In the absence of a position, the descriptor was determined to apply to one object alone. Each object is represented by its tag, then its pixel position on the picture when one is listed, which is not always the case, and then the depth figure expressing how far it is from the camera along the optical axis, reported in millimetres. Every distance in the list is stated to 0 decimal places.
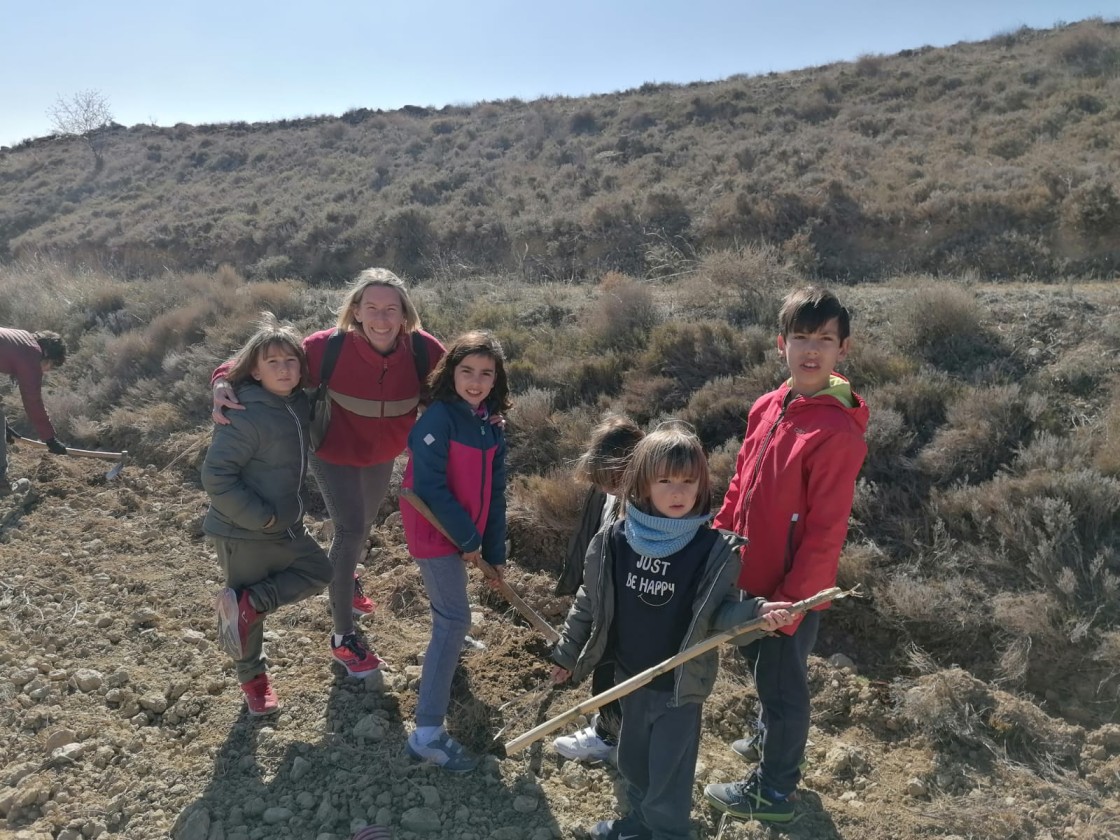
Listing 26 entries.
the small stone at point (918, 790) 3244
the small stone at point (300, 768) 3232
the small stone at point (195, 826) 2920
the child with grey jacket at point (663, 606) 2461
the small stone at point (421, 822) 2953
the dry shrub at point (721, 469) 5246
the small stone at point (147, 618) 4414
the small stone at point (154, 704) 3674
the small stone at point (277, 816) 3002
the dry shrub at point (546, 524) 5352
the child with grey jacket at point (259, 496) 3230
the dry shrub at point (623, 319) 7418
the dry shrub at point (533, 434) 6305
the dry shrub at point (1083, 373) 5512
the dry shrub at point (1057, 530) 4051
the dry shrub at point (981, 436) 5086
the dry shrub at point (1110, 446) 4590
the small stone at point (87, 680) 3787
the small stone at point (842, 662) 4078
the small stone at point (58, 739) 3369
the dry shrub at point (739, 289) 7535
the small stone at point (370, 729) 3443
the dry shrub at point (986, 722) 3398
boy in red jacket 2641
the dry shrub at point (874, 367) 6043
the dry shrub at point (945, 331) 6238
